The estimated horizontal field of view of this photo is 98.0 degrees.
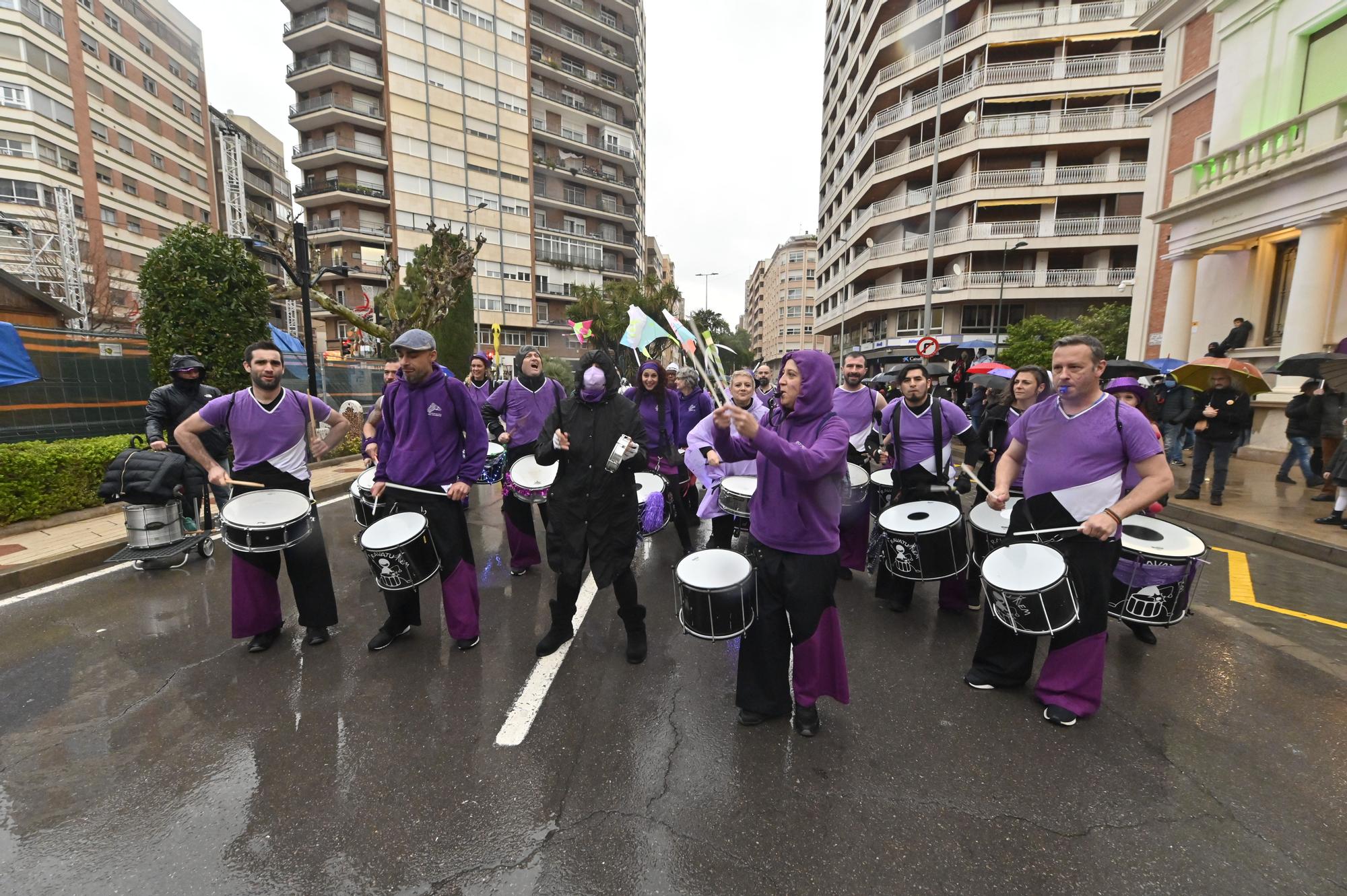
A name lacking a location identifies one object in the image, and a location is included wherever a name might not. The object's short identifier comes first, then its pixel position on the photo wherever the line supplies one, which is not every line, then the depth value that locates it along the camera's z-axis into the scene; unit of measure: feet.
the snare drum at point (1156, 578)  11.37
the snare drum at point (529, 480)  16.29
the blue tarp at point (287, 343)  54.85
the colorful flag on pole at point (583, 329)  18.02
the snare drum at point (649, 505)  17.25
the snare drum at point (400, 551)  12.09
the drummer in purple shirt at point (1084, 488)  9.87
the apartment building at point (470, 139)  138.62
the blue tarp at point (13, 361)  26.32
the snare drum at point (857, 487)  15.84
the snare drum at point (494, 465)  20.08
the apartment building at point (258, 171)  164.14
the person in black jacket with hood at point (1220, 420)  26.76
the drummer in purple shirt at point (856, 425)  17.99
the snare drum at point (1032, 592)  9.82
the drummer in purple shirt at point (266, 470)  12.94
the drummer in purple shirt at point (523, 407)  20.38
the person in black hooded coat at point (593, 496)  12.73
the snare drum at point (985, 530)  13.55
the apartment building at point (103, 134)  102.89
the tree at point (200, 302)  30.76
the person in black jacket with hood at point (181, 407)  18.89
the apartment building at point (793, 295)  338.54
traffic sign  48.93
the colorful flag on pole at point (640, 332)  10.46
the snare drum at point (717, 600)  9.73
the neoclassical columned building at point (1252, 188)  40.29
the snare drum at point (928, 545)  13.14
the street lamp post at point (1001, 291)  101.76
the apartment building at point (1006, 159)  103.09
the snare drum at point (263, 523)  12.11
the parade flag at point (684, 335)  9.04
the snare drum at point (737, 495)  14.74
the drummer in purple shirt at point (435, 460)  12.90
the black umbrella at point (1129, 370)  29.48
